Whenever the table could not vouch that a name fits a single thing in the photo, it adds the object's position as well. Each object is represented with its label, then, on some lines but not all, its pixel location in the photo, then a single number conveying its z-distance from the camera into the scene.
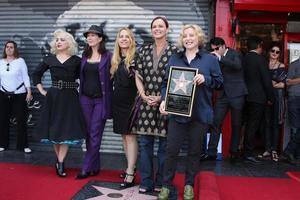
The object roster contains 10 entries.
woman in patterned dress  4.85
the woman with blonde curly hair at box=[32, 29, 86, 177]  5.55
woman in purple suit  5.50
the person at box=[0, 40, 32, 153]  7.20
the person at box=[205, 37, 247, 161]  6.46
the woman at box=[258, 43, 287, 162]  7.11
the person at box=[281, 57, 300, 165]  6.89
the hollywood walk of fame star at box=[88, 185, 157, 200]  4.79
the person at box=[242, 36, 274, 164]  6.71
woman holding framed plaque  4.52
